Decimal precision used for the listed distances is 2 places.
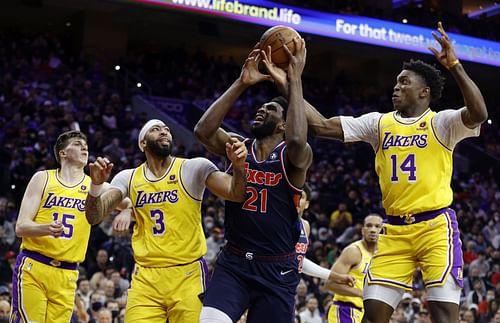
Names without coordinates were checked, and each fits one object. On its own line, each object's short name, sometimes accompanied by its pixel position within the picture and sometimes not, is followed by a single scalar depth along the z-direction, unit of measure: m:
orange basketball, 10.48
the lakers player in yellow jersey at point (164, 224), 11.06
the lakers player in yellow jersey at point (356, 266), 15.29
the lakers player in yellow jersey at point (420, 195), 10.54
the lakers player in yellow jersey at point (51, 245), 12.95
